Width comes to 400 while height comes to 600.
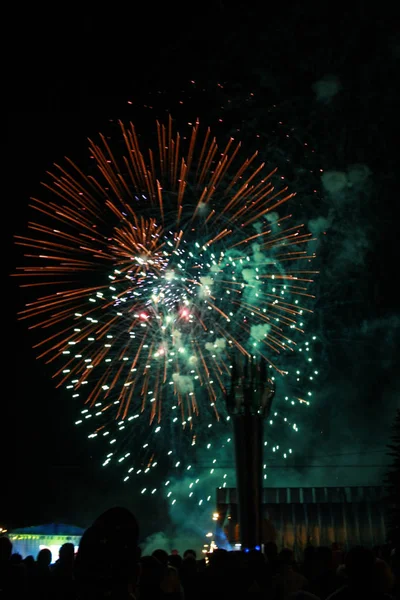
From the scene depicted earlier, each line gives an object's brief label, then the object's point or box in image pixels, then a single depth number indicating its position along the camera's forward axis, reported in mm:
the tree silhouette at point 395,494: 22467
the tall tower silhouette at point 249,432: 20469
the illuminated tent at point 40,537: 32312
